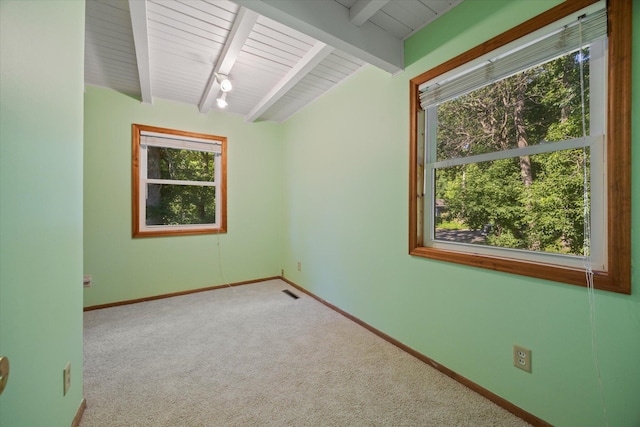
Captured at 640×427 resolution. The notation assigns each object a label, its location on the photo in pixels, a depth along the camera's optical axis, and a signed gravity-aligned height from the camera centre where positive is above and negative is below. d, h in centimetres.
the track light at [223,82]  232 +124
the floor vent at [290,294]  322 -108
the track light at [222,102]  268 +121
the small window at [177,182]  308 +42
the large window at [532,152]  111 +36
